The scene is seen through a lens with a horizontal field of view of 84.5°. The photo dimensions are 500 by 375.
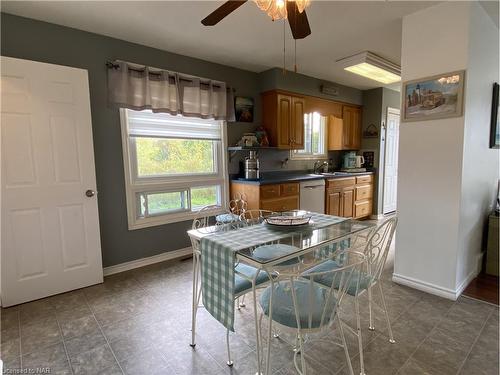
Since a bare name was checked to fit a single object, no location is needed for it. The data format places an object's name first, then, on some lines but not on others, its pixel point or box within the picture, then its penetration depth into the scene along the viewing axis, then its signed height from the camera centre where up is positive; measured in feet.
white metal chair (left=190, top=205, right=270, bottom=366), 5.38 -2.48
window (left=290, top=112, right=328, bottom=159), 15.79 +1.15
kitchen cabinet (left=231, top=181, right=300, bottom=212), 11.29 -1.57
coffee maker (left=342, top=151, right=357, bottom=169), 17.07 -0.19
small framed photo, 12.43 +2.27
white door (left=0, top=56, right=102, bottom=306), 7.30 -0.62
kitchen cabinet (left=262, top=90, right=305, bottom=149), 12.75 +1.92
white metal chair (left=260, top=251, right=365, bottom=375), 4.02 -2.39
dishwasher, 12.86 -1.82
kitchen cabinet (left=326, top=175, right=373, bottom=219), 14.23 -2.17
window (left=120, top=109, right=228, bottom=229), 9.93 -0.26
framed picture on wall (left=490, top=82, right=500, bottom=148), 8.47 +1.08
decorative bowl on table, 5.91 -1.41
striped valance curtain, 9.11 +2.47
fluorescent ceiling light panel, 10.81 +3.87
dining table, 4.63 -1.66
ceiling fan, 4.71 +2.60
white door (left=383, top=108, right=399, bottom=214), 17.20 -0.17
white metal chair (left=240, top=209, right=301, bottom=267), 4.98 -1.79
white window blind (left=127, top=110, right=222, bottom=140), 9.89 +1.28
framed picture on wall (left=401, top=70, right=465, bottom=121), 7.01 +1.58
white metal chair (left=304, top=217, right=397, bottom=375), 5.00 -2.37
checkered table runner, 4.64 -1.88
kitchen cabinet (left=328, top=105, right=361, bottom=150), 16.40 +1.68
